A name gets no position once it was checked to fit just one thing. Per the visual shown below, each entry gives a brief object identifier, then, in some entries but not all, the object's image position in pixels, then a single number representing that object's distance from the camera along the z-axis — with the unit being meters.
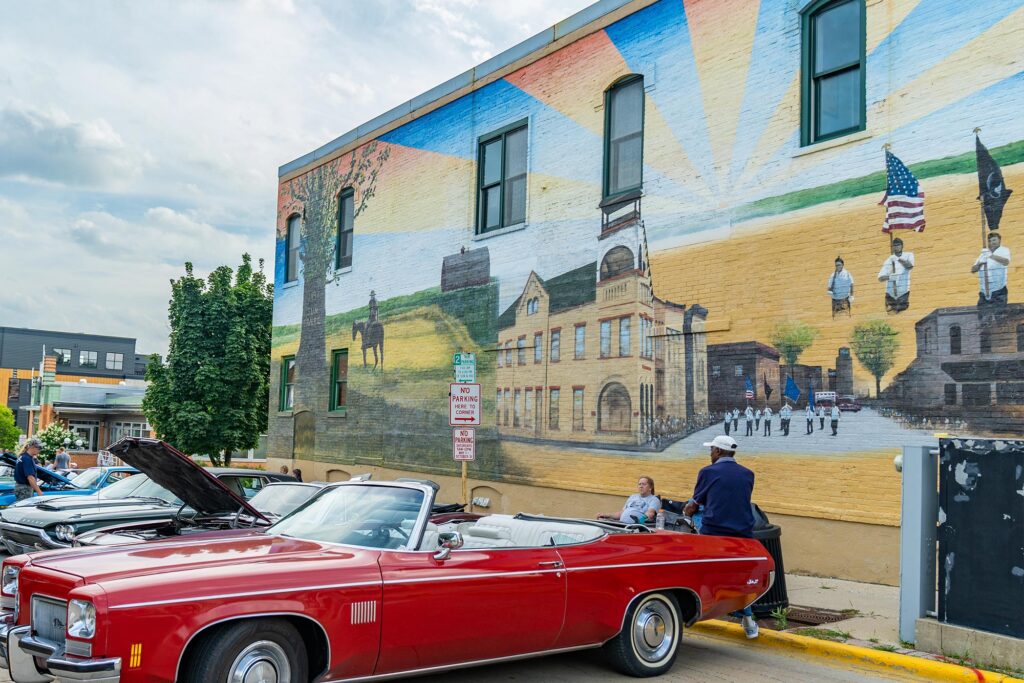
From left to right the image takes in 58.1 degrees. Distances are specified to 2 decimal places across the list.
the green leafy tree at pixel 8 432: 60.81
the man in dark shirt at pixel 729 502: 7.86
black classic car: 8.41
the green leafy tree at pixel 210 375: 24.33
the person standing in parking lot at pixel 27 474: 14.23
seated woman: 11.07
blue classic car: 15.04
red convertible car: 4.69
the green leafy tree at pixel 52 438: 32.88
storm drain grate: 8.48
